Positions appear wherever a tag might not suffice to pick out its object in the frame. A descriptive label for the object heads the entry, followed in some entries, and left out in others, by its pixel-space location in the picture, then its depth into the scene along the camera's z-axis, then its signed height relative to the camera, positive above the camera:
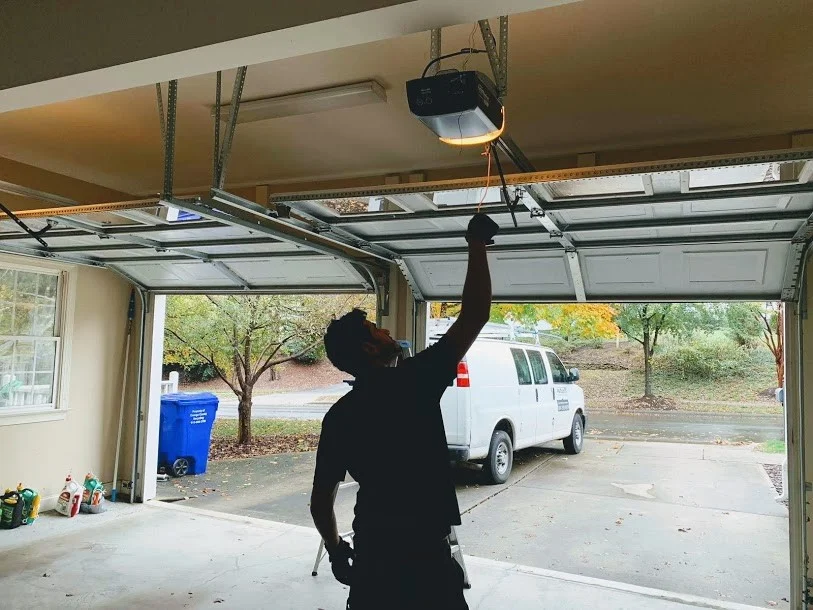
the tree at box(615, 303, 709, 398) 17.92 +1.18
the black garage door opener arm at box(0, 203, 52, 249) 3.74 +0.82
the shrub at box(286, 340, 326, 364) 11.62 +0.01
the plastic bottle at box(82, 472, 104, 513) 6.11 -1.53
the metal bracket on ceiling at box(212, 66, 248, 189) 2.96 +1.15
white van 7.18 -0.61
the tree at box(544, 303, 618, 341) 13.95 +0.98
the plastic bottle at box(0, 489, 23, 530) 5.51 -1.54
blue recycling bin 7.86 -1.08
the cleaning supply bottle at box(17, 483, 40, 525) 5.65 -1.50
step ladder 4.24 -1.45
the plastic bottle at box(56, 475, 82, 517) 5.91 -1.53
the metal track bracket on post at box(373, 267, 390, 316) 5.39 +0.58
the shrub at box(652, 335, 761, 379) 18.70 +0.12
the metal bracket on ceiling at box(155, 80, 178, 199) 2.98 +1.11
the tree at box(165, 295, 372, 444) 9.62 +0.33
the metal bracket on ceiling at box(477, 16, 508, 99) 2.22 +1.15
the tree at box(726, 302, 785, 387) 18.41 +1.29
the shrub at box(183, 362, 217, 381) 19.89 -0.84
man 1.84 -0.34
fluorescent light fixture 3.54 +1.55
